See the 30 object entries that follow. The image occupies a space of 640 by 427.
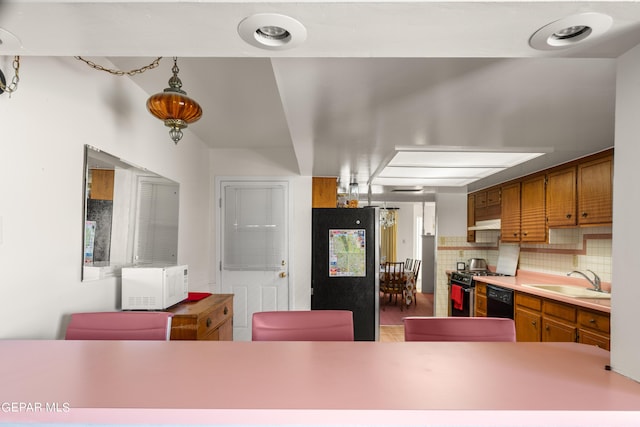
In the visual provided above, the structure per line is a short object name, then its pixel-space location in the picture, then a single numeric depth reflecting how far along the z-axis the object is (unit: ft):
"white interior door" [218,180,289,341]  13.70
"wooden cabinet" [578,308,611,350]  8.23
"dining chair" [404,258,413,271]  28.07
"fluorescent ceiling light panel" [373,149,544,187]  9.64
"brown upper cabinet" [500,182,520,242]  13.73
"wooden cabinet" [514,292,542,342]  10.74
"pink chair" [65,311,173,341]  5.01
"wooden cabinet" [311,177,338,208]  14.46
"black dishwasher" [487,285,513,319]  12.25
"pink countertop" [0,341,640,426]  2.51
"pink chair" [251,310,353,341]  5.08
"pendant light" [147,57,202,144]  6.17
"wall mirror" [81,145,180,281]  6.47
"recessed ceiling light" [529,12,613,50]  2.84
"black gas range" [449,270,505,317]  14.98
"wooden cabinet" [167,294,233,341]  7.00
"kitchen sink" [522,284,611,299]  10.11
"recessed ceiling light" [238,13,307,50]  2.91
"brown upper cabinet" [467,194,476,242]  17.80
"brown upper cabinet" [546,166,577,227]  10.72
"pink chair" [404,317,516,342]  5.06
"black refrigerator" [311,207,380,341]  12.45
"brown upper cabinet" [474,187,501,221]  15.48
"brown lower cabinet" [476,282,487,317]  13.93
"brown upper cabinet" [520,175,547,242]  12.16
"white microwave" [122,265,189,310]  7.18
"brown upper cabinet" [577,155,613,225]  9.33
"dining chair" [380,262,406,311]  22.62
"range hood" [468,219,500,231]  15.25
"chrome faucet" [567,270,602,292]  10.65
